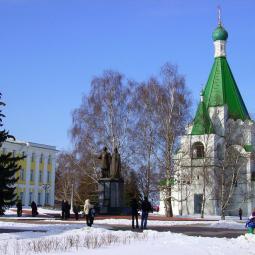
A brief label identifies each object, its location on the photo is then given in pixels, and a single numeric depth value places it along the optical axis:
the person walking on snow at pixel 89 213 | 20.84
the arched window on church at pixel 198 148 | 52.75
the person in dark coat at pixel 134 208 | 21.41
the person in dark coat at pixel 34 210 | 35.75
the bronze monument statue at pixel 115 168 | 29.81
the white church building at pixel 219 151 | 44.91
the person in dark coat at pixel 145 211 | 21.03
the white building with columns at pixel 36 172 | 75.75
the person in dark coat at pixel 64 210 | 29.33
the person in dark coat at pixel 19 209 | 35.04
